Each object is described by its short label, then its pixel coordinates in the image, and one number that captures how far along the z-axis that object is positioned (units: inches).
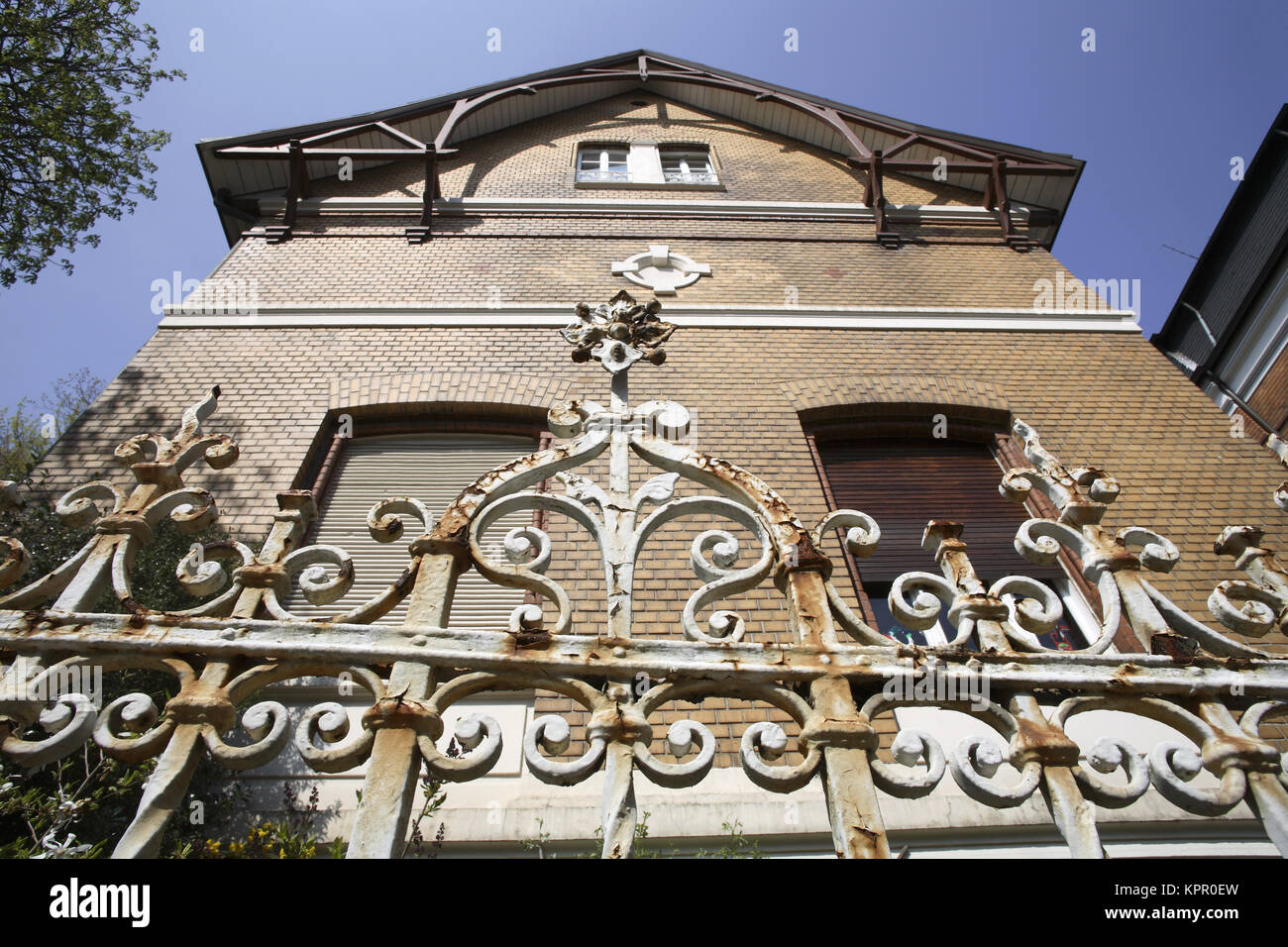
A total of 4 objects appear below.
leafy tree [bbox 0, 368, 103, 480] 365.4
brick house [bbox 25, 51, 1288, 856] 177.0
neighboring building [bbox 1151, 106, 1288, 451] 462.3
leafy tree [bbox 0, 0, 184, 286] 354.3
